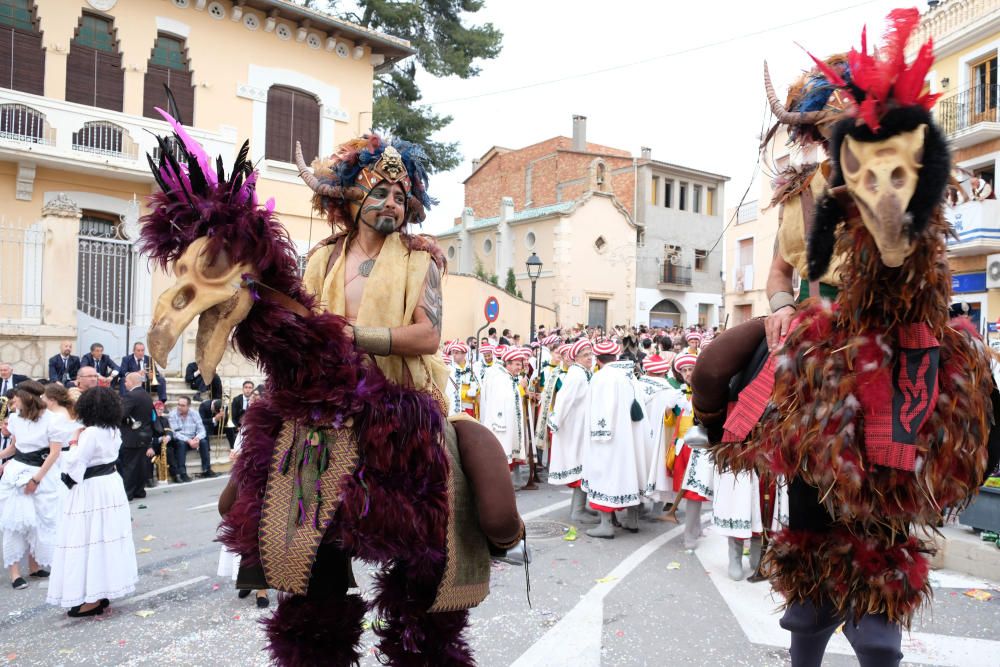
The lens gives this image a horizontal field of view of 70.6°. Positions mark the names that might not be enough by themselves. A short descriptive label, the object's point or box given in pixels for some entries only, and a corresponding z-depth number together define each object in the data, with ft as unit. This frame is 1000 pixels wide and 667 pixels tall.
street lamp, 61.43
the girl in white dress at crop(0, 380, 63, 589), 19.83
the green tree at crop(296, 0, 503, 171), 75.20
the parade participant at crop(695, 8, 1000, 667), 6.77
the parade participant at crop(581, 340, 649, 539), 24.41
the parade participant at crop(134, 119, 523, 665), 7.40
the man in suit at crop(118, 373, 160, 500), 29.43
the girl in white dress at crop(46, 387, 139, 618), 16.92
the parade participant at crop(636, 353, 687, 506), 25.36
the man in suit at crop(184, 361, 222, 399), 42.39
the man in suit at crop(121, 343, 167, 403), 40.42
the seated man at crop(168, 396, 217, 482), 36.04
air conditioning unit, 61.98
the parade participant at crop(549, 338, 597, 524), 27.99
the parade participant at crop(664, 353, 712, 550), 21.66
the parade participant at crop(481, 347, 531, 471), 33.09
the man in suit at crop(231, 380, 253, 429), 37.19
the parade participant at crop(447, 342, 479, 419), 35.65
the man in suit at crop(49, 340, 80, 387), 39.19
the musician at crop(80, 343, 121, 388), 39.32
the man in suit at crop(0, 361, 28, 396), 35.91
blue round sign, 57.59
